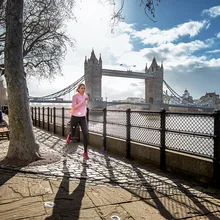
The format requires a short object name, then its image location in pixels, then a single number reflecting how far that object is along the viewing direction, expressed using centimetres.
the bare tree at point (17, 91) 457
